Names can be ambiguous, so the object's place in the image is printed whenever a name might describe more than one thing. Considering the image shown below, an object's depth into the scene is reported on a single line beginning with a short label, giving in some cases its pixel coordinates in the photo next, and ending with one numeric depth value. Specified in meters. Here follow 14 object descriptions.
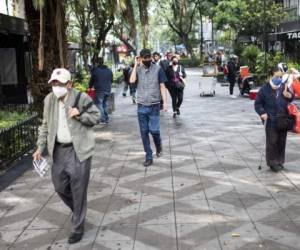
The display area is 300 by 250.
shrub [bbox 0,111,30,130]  7.54
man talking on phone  6.80
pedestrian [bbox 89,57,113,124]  10.71
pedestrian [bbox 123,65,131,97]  16.69
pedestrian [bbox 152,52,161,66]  11.56
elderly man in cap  4.05
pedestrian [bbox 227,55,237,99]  16.23
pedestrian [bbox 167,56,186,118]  11.17
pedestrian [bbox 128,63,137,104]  15.41
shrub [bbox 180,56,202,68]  42.89
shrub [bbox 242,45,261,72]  20.96
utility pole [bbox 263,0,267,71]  18.17
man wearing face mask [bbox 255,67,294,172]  6.19
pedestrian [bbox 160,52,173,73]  11.38
